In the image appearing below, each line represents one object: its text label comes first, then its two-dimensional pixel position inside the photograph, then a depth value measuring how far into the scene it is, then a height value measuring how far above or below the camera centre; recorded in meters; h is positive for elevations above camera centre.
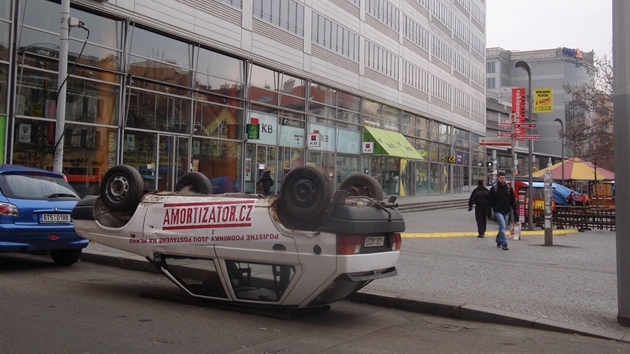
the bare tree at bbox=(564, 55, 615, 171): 30.67 +4.92
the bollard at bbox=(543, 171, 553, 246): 14.27 -0.13
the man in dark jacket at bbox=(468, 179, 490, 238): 16.45 -0.01
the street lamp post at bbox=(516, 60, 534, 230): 19.28 +0.58
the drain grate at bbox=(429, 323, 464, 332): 6.59 -1.45
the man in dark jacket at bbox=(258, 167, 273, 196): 25.27 +0.77
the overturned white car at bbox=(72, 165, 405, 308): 6.14 -0.44
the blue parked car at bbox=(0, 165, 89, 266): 8.80 -0.30
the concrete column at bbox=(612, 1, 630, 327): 6.67 +0.72
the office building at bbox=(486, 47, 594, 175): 104.19 +23.95
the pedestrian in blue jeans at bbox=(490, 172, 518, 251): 14.43 +0.11
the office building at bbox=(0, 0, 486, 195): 17.28 +4.51
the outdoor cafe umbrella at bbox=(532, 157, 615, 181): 29.44 +1.79
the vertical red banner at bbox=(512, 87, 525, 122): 19.03 +3.33
